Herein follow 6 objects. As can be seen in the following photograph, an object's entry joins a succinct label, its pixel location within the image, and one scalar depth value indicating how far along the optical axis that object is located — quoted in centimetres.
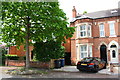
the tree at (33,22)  984
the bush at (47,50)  1390
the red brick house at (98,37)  1631
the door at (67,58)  1820
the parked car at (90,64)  1077
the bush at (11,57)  1855
